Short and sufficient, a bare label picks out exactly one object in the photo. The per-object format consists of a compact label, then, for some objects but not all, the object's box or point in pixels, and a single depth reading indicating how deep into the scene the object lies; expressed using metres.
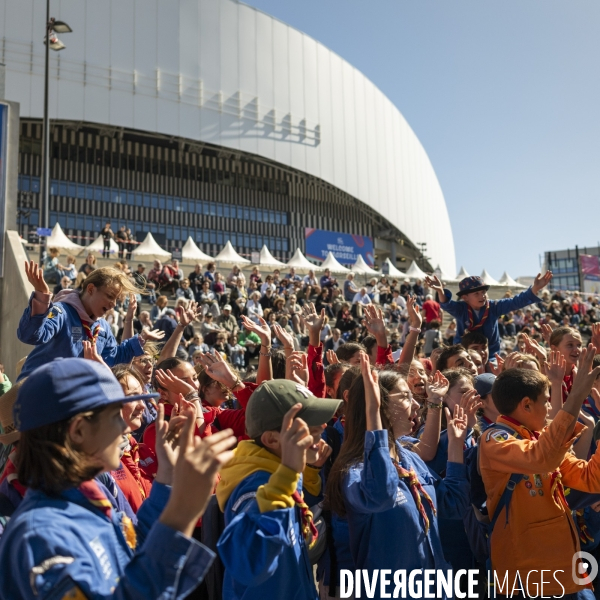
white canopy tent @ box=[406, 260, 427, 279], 31.76
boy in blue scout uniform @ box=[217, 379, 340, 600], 2.03
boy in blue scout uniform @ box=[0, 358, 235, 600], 1.51
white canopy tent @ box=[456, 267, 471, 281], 38.41
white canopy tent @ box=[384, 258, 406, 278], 30.91
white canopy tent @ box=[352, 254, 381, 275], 30.36
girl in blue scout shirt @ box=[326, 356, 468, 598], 2.50
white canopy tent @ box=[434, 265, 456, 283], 32.65
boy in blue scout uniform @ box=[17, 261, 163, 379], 4.28
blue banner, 50.78
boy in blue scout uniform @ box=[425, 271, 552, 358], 6.77
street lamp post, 17.69
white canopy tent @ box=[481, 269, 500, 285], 37.29
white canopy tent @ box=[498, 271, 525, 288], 36.75
